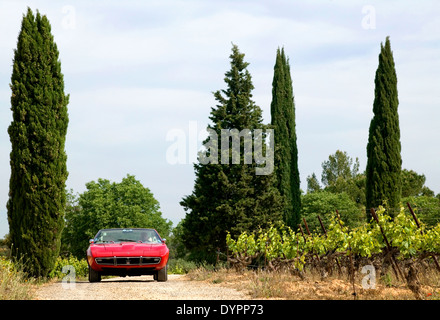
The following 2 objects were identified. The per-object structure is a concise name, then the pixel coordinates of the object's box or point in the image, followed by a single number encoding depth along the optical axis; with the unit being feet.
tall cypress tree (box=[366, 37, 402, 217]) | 96.43
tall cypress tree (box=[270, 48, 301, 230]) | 102.01
